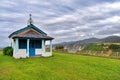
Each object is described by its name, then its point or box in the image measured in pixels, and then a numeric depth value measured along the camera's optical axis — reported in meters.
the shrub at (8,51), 12.85
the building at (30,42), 10.94
